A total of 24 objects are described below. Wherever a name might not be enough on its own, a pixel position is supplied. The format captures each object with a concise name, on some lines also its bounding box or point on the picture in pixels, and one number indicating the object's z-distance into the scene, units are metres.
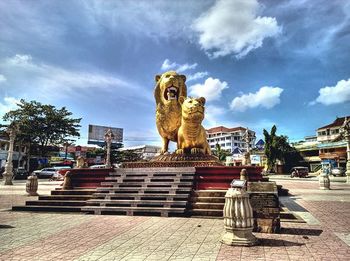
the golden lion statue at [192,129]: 11.15
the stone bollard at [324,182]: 17.83
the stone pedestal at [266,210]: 6.01
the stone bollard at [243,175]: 9.03
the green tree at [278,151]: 47.17
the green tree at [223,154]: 61.56
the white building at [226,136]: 93.19
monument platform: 10.92
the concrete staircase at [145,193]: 8.29
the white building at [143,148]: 70.52
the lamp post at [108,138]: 29.79
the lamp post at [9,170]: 22.17
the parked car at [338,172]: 36.78
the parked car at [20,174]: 33.00
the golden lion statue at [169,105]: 12.55
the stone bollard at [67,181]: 10.84
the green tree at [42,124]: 39.09
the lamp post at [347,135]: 23.33
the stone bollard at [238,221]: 5.09
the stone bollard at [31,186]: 14.08
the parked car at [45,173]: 34.57
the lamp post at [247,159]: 22.00
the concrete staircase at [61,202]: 9.12
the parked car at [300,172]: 37.16
